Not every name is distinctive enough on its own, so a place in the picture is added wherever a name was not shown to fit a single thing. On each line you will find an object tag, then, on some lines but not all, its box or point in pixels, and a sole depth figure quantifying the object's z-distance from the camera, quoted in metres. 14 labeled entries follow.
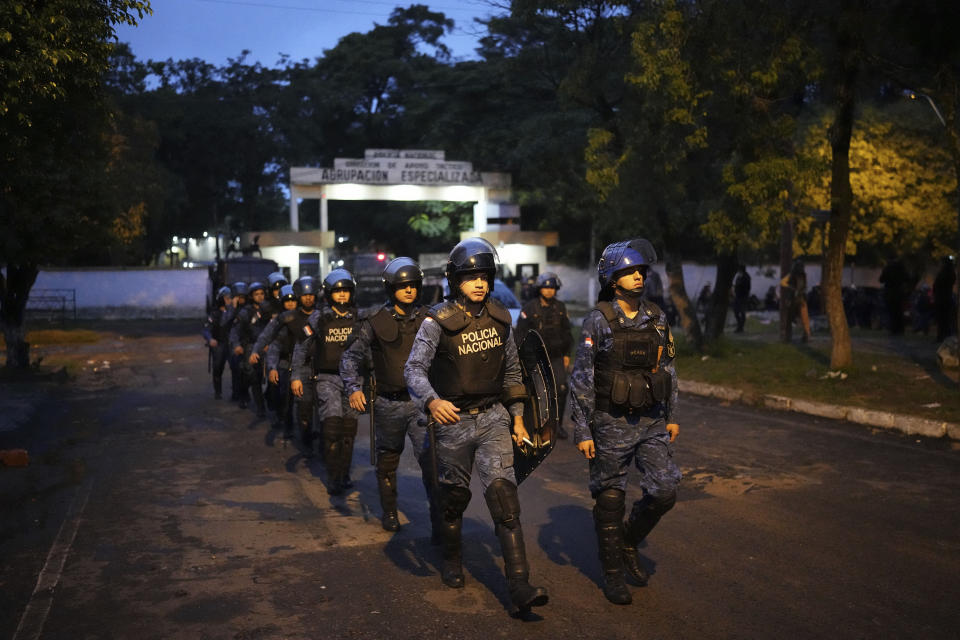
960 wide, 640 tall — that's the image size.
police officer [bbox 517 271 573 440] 10.51
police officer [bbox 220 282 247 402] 14.24
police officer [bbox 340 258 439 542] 6.68
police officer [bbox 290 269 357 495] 8.12
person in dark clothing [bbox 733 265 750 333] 24.53
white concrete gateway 40.78
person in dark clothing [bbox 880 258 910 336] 21.72
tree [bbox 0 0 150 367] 8.46
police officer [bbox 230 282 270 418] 12.95
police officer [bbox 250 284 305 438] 10.30
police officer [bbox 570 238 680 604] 5.16
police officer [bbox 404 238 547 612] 5.24
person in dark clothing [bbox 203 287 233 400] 15.02
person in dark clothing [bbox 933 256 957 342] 19.80
